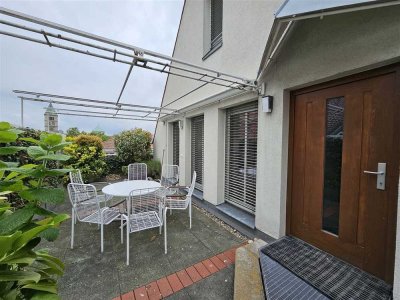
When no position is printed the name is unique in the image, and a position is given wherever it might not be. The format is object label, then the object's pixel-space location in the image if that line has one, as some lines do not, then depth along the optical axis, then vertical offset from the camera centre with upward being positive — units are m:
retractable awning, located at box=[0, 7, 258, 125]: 1.83 +1.18
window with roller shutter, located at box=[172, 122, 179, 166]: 7.93 +0.09
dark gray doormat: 1.97 -1.53
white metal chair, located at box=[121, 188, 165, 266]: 2.90 -1.12
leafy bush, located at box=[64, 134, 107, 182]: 7.66 -0.54
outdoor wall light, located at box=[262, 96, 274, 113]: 3.09 +0.73
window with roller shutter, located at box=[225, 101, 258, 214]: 3.99 -0.22
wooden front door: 2.02 -0.27
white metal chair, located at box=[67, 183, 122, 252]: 3.04 -1.06
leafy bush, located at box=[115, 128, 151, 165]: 9.58 -0.08
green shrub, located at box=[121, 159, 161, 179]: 8.91 -1.18
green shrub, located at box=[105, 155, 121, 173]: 9.49 -0.98
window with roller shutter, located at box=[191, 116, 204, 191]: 5.95 -0.09
